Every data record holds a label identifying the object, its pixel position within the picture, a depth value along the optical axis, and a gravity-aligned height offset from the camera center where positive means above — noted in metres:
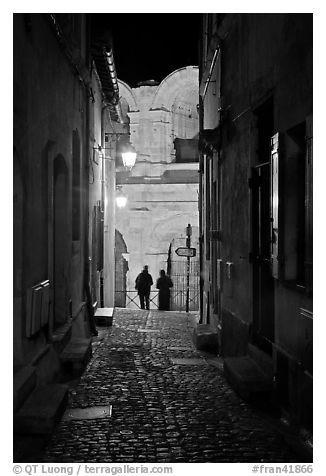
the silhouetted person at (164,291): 20.66 -1.69
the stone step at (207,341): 11.15 -1.85
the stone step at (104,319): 14.10 -1.81
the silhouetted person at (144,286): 20.17 -1.47
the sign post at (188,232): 18.98 +0.33
